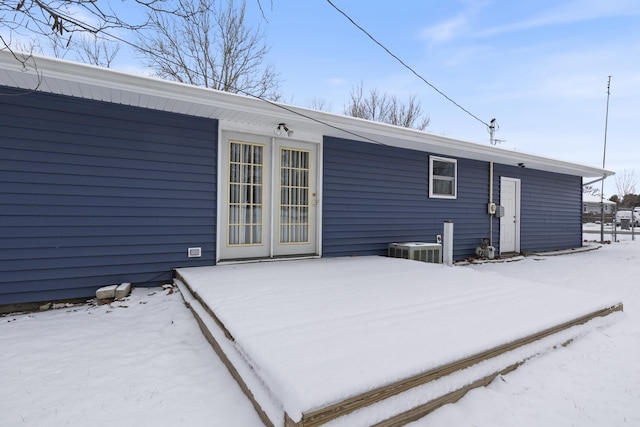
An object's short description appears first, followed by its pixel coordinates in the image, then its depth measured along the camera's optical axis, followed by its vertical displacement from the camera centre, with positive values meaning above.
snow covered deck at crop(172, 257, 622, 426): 1.46 -0.77
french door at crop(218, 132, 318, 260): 4.49 +0.19
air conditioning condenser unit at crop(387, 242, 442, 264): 5.46 -0.67
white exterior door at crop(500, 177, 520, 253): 7.71 -0.06
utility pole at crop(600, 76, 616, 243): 13.45 +3.80
